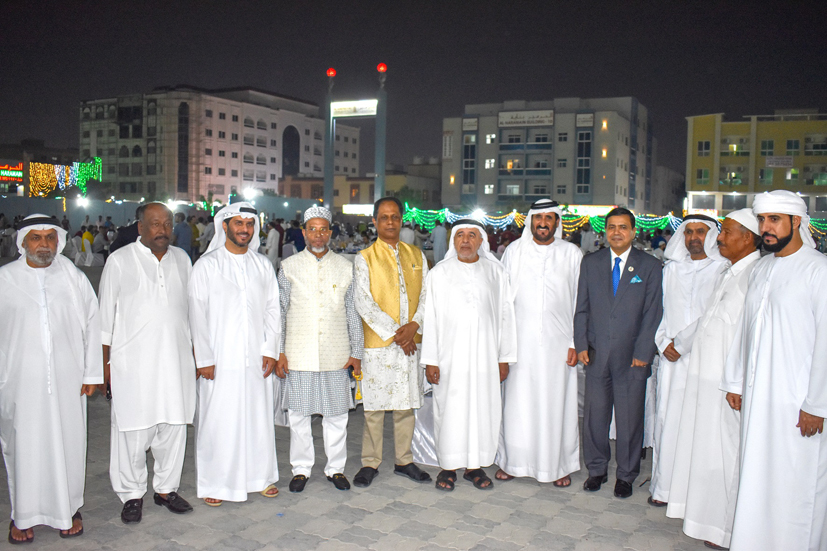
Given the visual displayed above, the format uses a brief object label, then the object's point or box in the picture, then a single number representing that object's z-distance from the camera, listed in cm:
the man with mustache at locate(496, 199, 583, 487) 431
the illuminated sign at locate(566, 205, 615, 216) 5277
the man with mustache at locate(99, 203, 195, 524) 360
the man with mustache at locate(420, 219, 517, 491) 418
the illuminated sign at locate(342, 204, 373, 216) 6026
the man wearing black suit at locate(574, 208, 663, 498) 407
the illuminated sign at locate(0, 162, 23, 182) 5962
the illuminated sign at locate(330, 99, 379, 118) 3472
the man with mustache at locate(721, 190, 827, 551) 297
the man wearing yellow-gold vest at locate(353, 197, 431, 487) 412
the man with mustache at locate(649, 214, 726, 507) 393
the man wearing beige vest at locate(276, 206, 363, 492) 407
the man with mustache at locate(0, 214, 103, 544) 334
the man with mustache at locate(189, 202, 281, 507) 380
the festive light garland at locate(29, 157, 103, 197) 5100
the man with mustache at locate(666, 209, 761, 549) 347
